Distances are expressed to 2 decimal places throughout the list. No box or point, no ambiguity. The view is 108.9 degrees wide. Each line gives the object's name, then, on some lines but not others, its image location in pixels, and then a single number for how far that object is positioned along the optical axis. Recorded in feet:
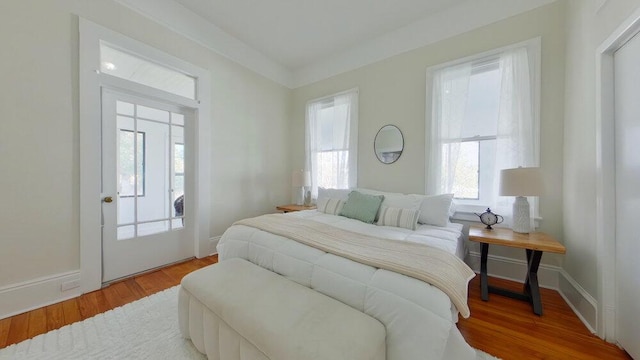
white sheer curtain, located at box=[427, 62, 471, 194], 8.82
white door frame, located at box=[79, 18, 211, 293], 6.95
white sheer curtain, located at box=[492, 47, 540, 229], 7.60
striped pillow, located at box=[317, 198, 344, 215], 9.59
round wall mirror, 10.36
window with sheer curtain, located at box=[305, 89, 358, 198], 11.75
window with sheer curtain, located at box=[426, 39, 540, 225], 7.65
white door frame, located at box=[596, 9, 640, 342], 5.11
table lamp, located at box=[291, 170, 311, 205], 12.78
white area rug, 4.62
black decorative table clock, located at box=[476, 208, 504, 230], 7.61
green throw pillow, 8.50
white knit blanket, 4.01
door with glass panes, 7.68
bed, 3.55
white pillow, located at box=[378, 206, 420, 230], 7.64
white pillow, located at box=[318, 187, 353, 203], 10.27
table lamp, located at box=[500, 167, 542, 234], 6.63
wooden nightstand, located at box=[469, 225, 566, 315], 6.12
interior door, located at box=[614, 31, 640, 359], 4.51
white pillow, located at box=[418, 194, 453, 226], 7.79
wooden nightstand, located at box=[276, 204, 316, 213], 11.98
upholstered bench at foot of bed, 3.10
